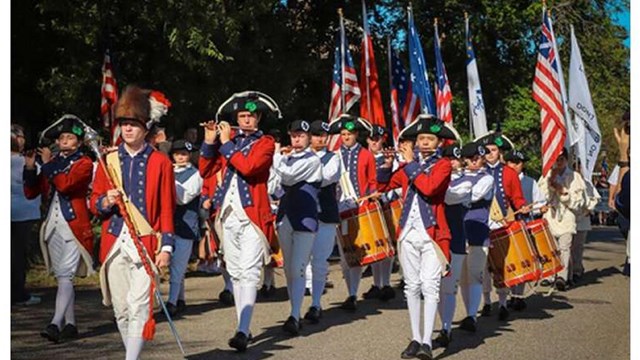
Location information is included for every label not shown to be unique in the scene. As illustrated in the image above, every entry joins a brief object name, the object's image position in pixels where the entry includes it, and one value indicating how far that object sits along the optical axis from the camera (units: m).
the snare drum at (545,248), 11.80
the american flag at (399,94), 20.27
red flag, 19.70
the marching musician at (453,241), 9.59
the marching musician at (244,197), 9.11
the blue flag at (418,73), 18.61
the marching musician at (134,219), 7.25
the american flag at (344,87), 18.92
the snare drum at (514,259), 11.30
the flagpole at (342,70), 18.70
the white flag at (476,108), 18.47
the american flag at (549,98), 14.98
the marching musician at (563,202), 14.68
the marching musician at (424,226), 8.87
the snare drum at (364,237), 11.75
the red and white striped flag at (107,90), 16.05
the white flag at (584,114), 16.31
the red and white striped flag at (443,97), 18.52
